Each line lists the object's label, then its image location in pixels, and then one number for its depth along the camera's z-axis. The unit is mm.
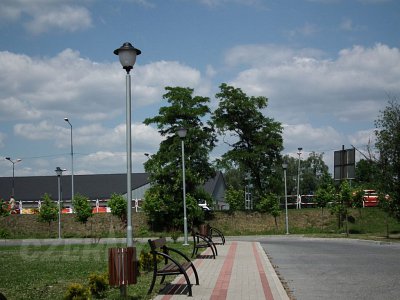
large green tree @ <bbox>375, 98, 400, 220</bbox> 32188
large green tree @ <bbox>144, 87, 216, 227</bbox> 41594
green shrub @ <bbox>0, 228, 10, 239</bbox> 41375
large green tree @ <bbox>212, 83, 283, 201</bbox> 46031
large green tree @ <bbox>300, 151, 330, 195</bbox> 89875
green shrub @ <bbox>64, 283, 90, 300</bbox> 7912
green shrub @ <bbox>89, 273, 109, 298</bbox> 9289
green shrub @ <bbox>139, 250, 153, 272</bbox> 13414
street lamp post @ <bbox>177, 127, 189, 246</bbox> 23244
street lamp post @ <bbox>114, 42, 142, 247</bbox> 9938
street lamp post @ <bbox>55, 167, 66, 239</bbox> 38719
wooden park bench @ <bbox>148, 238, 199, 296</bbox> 9585
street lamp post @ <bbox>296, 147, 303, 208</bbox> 49600
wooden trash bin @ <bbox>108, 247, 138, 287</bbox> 8719
